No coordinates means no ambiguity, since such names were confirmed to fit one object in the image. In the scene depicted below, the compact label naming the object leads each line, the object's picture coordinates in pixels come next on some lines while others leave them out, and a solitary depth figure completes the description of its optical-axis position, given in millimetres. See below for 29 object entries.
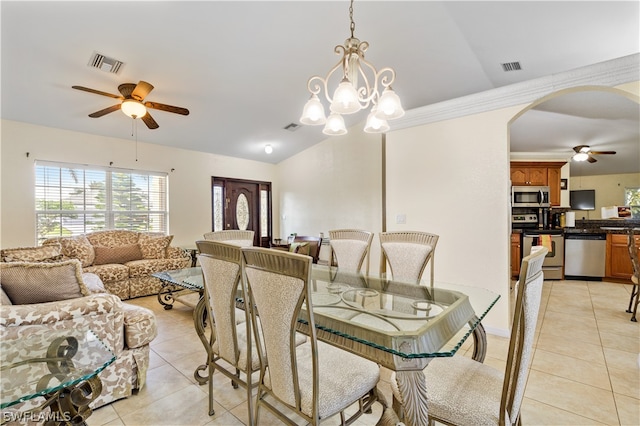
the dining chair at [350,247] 2717
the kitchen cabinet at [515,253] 5332
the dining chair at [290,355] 1118
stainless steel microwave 5500
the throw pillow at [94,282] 3239
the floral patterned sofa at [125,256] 4016
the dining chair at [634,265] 3244
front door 6094
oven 5168
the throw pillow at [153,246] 4676
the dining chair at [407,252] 2375
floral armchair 1589
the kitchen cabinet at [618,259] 4867
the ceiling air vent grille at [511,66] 3055
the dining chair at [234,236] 2770
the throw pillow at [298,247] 4084
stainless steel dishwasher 5091
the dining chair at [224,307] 1461
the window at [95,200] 4148
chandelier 1923
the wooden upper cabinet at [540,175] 5590
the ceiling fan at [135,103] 2955
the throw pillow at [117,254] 4289
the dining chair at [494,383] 1053
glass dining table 1062
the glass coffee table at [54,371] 1095
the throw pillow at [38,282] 1771
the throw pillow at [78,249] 4009
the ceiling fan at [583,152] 4926
